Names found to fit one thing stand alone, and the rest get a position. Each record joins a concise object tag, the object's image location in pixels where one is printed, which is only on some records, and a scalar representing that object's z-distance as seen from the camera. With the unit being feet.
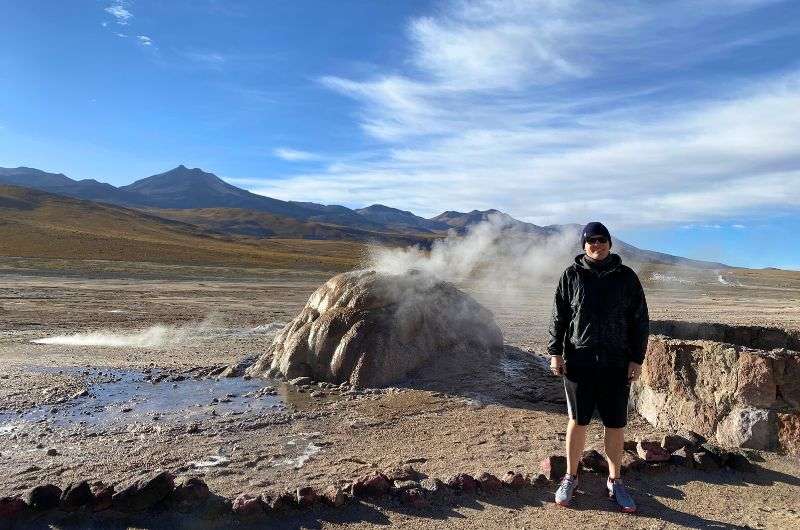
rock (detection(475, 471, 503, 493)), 15.97
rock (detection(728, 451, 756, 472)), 17.72
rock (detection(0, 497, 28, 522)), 14.06
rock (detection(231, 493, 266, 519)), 14.39
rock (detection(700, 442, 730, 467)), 17.81
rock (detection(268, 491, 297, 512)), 14.55
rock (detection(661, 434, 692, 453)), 18.58
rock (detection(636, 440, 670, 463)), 17.69
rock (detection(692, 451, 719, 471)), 17.72
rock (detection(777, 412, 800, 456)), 18.98
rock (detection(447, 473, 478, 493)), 15.85
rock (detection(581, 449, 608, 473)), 17.01
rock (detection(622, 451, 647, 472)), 17.28
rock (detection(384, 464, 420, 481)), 16.15
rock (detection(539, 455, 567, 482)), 16.51
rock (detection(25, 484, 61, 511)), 14.38
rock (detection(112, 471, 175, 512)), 14.48
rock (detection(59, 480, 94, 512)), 14.46
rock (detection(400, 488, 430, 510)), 15.02
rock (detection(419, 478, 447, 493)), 15.66
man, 14.90
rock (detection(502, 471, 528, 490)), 16.05
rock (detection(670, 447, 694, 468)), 17.89
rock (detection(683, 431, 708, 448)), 18.79
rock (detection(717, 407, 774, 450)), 19.56
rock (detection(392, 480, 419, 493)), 15.47
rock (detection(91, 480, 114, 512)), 14.44
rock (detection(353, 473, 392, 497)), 15.33
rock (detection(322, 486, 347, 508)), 14.84
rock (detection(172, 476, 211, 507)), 14.78
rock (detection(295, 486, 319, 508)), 14.79
